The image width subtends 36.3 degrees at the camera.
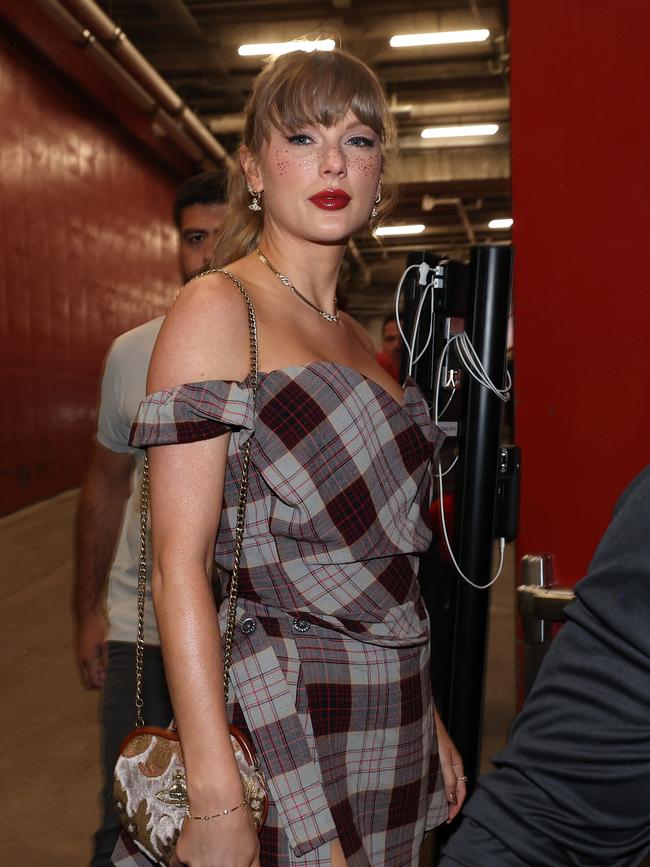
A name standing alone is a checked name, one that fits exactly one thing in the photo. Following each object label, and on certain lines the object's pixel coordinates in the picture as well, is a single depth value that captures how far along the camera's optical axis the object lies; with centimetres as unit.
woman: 125
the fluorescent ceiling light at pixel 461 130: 1333
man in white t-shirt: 205
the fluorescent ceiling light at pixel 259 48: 1029
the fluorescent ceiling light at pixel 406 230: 1892
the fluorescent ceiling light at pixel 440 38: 984
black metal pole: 158
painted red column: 138
